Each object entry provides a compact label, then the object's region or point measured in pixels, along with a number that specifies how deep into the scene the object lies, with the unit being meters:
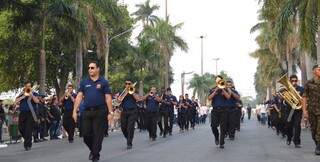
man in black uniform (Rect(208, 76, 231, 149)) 17.08
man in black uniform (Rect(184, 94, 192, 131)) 31.29
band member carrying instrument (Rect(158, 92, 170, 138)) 24.89
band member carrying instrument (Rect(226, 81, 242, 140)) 17.50
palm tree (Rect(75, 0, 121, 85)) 33.81
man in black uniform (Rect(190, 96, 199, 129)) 32.94
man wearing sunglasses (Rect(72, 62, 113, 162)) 12.73
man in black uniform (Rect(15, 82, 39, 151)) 17.92
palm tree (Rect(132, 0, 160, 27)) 79.31
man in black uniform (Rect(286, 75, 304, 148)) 16.69
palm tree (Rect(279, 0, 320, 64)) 24.17
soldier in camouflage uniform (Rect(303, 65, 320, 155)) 14.71
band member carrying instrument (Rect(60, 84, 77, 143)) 22.44
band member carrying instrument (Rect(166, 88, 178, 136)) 25.12
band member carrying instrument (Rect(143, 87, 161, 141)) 22.39
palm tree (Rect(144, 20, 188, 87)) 66.31
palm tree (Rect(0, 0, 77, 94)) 30.11
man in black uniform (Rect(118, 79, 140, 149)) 17.73
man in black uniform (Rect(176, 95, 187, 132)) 30.50
